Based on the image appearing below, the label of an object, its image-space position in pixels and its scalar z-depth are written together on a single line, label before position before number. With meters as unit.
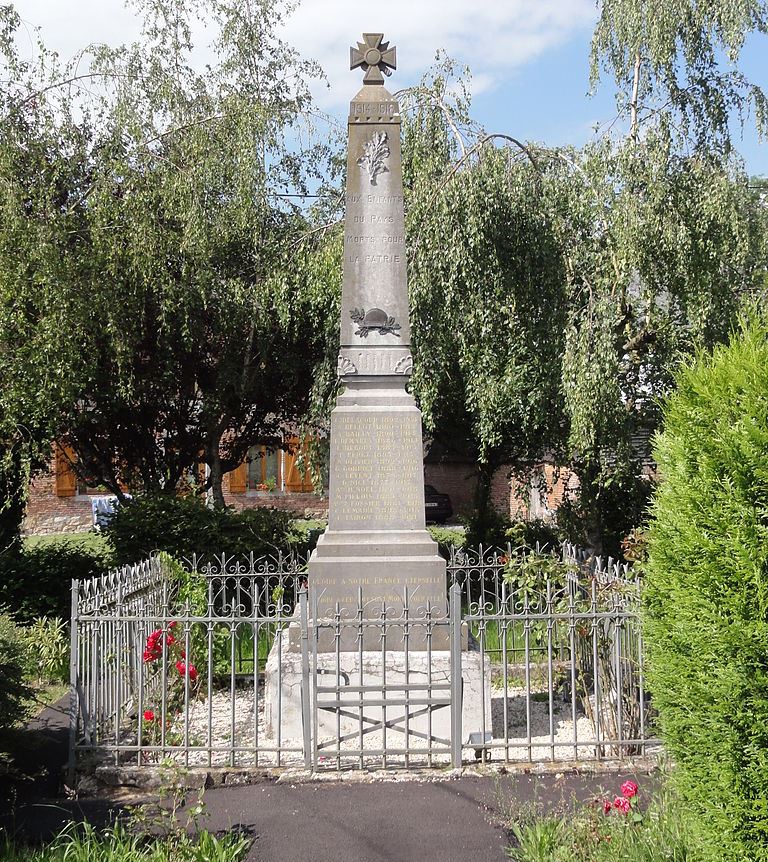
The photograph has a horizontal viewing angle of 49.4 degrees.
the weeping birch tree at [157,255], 9.73
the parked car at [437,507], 27.23
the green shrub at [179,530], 10.90
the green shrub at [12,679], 4.96
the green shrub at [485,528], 13.69
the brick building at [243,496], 23.80
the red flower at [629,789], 3.95
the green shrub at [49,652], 8.09
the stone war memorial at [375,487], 5.81
